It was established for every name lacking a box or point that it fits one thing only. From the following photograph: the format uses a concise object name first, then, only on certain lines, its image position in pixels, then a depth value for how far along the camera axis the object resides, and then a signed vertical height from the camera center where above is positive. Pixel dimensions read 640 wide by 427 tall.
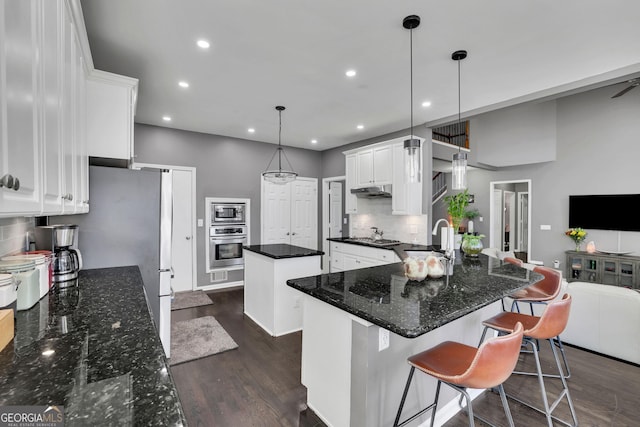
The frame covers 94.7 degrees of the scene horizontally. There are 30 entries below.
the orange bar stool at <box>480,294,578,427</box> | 1.71 -0.72
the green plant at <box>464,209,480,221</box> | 7.72 -0.06
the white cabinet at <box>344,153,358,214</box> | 5.44 +0.58
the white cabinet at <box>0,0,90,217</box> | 0.73 +0.34
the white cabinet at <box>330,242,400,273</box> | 4.32 -0.71
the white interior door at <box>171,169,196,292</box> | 5.00 -0.36
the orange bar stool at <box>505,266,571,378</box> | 2.35 -0.68
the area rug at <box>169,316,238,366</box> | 2.86 -1.39
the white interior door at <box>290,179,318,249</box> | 6.19 -0.04
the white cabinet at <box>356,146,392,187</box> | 4.84 +0.78
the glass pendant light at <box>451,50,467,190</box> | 2.51 +0.38
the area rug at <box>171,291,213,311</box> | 4.36 -1.39
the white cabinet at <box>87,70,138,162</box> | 2.33 +0.79
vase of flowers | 5.64 -0.44
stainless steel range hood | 4.83 +0.35
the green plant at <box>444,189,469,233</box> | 2.53 +0.04
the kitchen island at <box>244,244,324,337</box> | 3.34 -0.87
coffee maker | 1.86 -0.25
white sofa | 2.61 -1.01
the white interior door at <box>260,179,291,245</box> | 5.80 -0.03
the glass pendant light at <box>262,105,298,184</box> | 4.06 +0.50
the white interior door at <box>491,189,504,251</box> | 7.70 -0.24
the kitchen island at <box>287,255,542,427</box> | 1.46 -0.71
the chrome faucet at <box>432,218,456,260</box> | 2.53 -0.29
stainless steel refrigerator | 2.26 -0.12
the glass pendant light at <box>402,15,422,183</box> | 2.21 +0.42
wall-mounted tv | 5.16 +0.00
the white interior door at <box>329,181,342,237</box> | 6.69 +0.06
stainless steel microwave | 5.31 -0.03
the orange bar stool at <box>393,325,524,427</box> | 1.27 -0.74
